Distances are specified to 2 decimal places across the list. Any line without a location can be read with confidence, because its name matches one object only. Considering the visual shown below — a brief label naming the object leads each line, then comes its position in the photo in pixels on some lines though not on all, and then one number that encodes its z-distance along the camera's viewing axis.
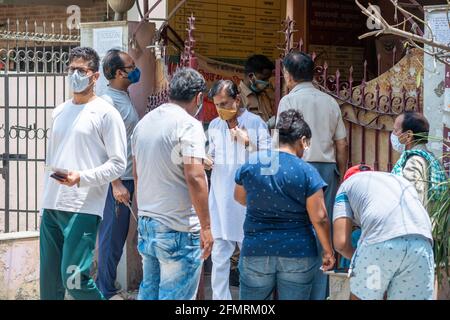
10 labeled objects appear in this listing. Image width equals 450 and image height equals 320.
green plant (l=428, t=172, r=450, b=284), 10.81
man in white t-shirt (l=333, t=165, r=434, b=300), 9.53
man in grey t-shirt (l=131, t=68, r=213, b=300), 10.86
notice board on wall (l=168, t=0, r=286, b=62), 18.70
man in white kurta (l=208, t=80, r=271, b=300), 13.23
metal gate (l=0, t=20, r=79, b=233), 17.37
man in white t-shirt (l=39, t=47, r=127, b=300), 11.31
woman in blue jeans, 10.16
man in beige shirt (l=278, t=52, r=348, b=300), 12.87
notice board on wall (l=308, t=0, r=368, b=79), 19.77
